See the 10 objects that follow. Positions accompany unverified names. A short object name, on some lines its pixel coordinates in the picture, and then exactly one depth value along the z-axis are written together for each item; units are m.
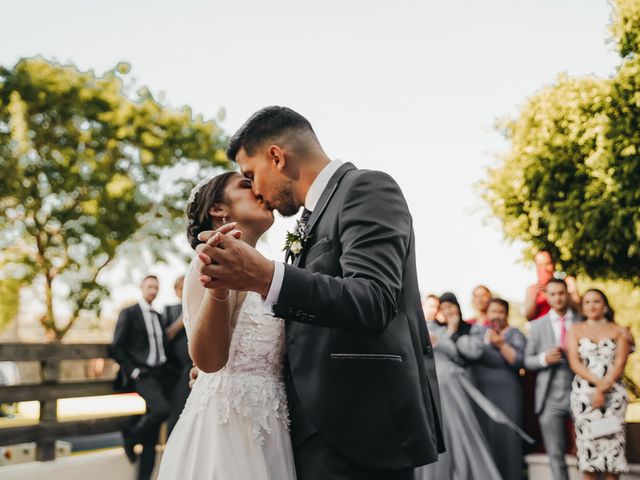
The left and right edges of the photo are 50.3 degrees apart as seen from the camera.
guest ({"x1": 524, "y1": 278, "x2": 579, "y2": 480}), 6.96
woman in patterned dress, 6.39
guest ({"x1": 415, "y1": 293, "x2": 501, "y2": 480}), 7.34
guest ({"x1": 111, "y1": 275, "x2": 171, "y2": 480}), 7.62
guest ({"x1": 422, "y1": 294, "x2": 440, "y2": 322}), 8.86
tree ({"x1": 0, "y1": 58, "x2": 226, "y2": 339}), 21.55
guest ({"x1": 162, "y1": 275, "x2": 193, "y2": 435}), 7.52
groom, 1.92
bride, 2.76
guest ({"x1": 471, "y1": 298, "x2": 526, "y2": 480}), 7.53
